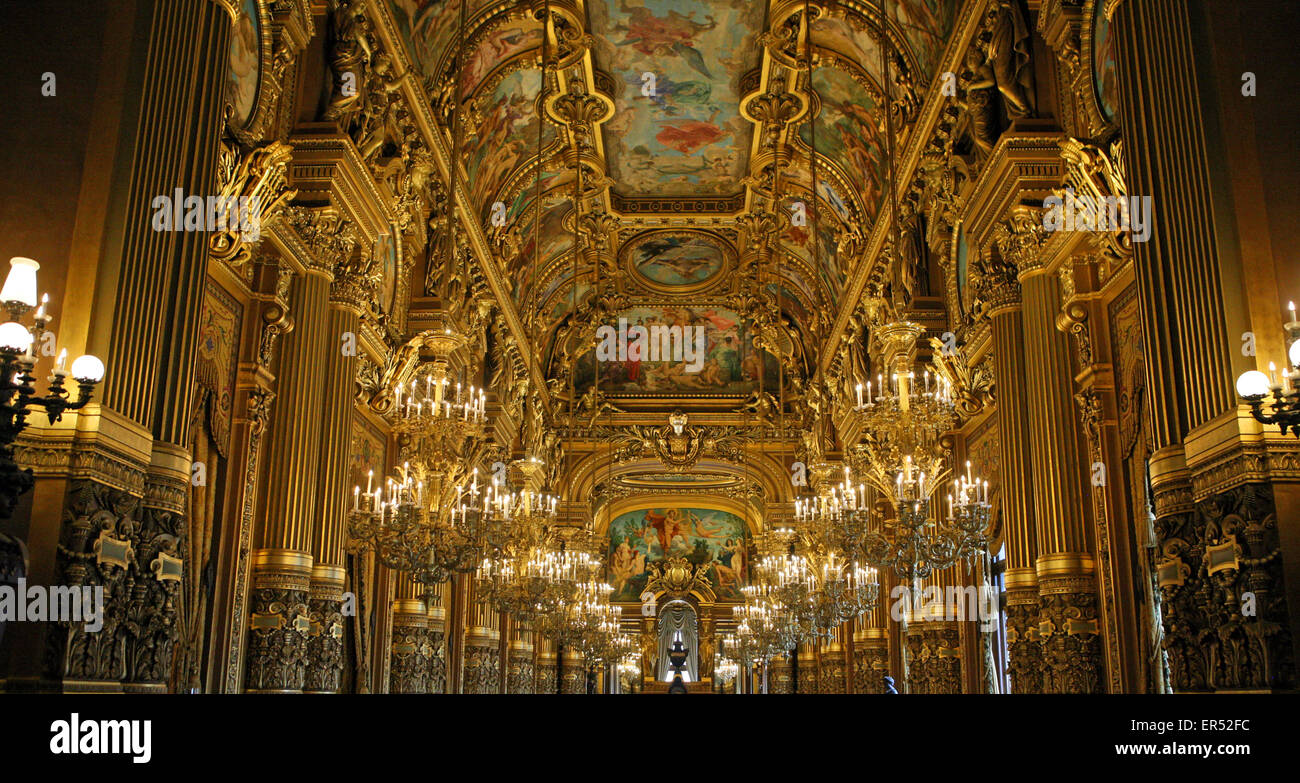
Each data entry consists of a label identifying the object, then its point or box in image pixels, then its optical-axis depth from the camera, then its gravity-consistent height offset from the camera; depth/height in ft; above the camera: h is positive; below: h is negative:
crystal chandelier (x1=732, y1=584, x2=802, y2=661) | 60.80 +1.27
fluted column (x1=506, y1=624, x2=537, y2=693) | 81.46 -1.61
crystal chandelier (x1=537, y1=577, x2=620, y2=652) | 58.44 +1.58
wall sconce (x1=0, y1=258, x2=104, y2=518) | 13.98 +3.87
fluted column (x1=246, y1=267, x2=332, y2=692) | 31.53 +4.55
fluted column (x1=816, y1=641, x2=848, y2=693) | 80.38 -1.81
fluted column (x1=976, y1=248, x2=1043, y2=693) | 32.96 +6.16
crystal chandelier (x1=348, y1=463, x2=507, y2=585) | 28.32 +3.27
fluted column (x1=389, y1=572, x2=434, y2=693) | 46.98 +0.13
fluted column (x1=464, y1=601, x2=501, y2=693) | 63.67 -0.26
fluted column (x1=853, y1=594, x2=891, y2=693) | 67.82 -0.14
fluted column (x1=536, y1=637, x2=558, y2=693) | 95.91 -2.17
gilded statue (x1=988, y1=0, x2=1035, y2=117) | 36.04 +21.18
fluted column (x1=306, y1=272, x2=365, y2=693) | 33.50 +5.43
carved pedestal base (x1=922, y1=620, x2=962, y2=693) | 48.85 -0.43
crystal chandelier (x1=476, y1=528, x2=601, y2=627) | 47.32 +3.18
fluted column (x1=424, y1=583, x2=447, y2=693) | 50.08 -0.03
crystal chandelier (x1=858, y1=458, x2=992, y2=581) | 27.63 +3.29
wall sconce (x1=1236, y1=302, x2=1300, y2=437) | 15.44 +3.96
